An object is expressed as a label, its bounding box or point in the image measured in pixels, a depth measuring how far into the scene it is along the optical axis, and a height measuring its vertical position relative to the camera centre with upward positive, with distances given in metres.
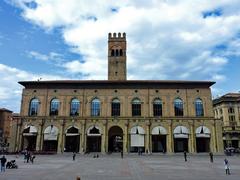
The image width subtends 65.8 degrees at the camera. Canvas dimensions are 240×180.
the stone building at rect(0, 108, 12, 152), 66.22 +1.04
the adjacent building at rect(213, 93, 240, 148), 53.91 +2.58
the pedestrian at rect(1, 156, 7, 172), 14.38 -2.92
